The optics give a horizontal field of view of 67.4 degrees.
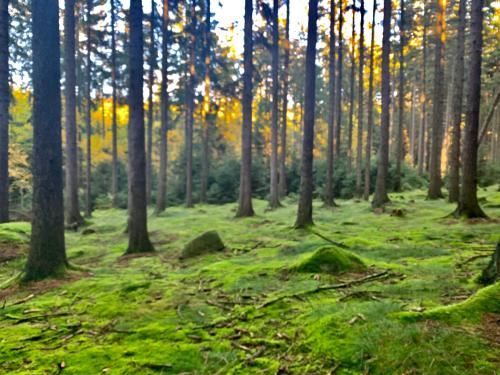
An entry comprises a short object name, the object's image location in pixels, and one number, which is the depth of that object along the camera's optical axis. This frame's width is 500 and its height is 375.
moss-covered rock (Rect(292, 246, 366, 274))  6.43
